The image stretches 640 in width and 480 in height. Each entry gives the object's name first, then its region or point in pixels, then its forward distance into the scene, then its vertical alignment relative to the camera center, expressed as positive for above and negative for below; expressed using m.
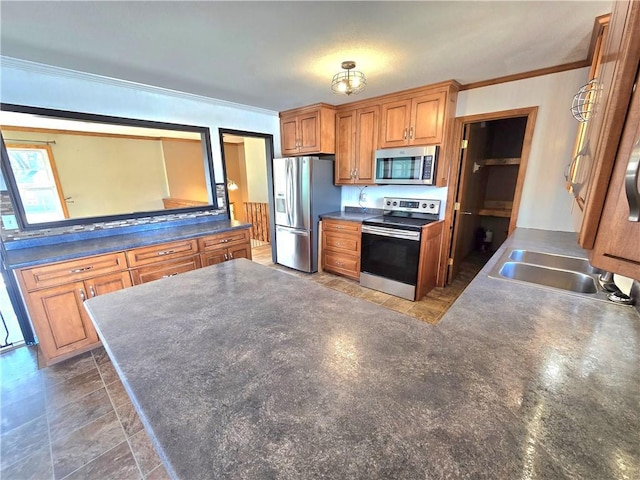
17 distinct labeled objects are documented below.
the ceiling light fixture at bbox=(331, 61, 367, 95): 2.04 +0.76
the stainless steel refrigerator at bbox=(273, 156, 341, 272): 3.52 -0.31
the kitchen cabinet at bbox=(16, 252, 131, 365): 1.90 -0.85
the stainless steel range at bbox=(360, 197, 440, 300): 2.85 -0.76
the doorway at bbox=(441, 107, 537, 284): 2.75 -0.09
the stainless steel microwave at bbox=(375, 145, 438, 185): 2.83 +0.15
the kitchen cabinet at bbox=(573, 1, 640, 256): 0.55 +0.08
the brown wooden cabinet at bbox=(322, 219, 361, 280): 3.40 -0.91
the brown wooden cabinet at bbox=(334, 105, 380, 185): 3.26 +0.46
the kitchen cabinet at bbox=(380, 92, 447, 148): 2.71 +0.64
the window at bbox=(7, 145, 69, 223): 2.18 +0.00
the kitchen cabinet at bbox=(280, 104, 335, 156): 3.47 +0.70
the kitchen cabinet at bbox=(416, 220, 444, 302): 2.81 -0.91
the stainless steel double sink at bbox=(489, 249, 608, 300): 1.45 -0.55
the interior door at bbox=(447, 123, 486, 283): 3.00 -0.21
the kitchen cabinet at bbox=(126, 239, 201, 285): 2.32 -0.72
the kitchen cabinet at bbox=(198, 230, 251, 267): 2.77 -0.72
